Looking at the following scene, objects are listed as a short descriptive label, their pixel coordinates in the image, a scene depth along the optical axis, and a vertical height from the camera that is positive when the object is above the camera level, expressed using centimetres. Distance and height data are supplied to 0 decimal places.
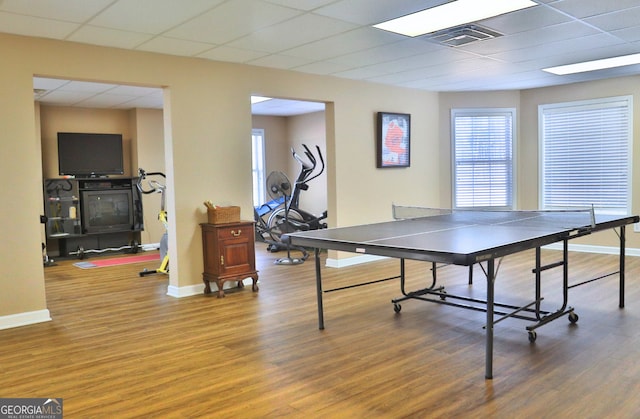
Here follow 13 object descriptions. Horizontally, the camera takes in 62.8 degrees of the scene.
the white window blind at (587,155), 718 +25
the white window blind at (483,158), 816 +24
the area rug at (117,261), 744 -118
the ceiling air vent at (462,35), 442 +122
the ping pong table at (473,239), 302 -42
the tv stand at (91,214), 814 -52
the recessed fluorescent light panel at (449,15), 382 +124
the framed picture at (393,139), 717 +51
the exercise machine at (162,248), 653 -88
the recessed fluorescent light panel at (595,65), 592 +127
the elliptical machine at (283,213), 783 -61
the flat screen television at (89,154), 825 +44
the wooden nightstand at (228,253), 527 -76
